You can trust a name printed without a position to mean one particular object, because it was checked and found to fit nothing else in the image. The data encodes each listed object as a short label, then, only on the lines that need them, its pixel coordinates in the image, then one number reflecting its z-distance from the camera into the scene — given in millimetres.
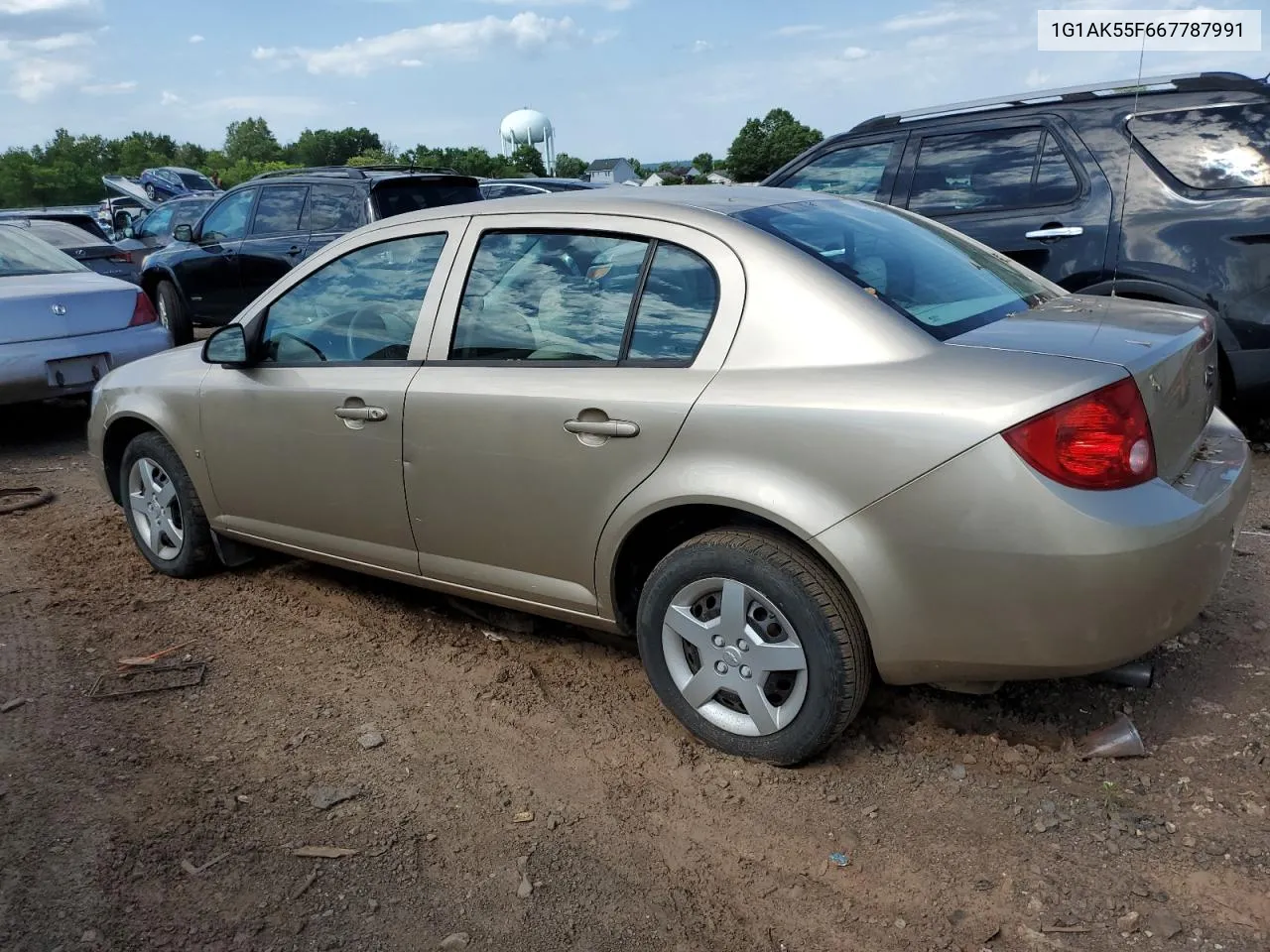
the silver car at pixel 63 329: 6879
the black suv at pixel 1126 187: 5258
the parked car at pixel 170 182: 33312
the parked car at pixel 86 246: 10938
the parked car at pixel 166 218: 18609
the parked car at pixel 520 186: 15203
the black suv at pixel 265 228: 9172
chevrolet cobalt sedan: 2582
